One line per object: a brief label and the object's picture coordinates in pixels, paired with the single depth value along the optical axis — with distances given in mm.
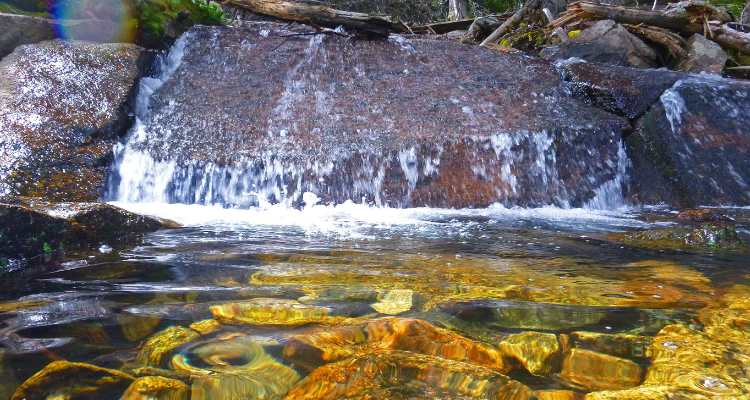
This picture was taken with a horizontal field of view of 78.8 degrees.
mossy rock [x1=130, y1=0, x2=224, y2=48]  7203
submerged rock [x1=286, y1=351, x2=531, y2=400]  1270
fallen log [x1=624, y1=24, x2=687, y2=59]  8094
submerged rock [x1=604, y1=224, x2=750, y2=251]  3316
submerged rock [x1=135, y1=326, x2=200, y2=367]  1410
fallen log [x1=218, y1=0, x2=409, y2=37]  7645
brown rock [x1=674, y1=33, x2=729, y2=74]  7781
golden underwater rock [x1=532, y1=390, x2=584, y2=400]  1287
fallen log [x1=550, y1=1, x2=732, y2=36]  8562
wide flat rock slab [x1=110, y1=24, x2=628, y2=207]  5730
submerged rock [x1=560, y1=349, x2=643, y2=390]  1364
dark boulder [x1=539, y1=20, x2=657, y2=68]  7805
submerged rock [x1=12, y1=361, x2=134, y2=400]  1228
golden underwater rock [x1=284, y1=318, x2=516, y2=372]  1481
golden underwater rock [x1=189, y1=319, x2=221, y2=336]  1620
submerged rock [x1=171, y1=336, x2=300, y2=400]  1280
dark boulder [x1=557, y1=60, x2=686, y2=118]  6523
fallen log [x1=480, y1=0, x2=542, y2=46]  9765
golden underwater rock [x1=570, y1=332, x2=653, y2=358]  1521
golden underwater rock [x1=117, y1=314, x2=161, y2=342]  1576
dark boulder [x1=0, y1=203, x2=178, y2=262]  2629
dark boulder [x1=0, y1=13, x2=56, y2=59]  6398
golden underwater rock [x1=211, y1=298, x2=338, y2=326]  1730
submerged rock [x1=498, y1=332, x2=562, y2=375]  1453
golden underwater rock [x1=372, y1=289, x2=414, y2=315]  1870
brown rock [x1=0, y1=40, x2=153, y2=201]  5074
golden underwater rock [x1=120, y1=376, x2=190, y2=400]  1241
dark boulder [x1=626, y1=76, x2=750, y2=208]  5996
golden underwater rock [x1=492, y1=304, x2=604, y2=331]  1728
